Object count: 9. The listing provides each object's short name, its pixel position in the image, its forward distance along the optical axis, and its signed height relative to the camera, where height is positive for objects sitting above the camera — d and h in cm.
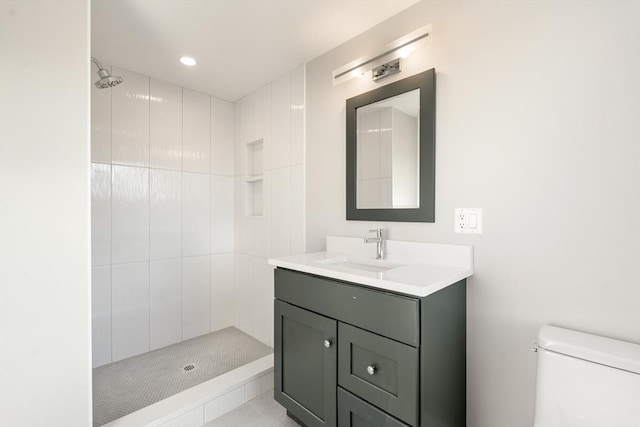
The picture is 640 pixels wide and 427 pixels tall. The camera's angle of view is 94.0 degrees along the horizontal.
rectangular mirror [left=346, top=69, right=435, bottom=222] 147 +32
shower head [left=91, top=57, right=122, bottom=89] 174 +76
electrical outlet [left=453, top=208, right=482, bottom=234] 132 -4
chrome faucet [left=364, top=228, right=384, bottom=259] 160 -16
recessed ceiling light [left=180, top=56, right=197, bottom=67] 208 +106
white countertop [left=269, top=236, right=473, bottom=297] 112 -26
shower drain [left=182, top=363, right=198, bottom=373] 213 -114
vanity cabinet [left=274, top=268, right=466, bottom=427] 107 -59
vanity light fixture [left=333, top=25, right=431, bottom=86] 143 +83
